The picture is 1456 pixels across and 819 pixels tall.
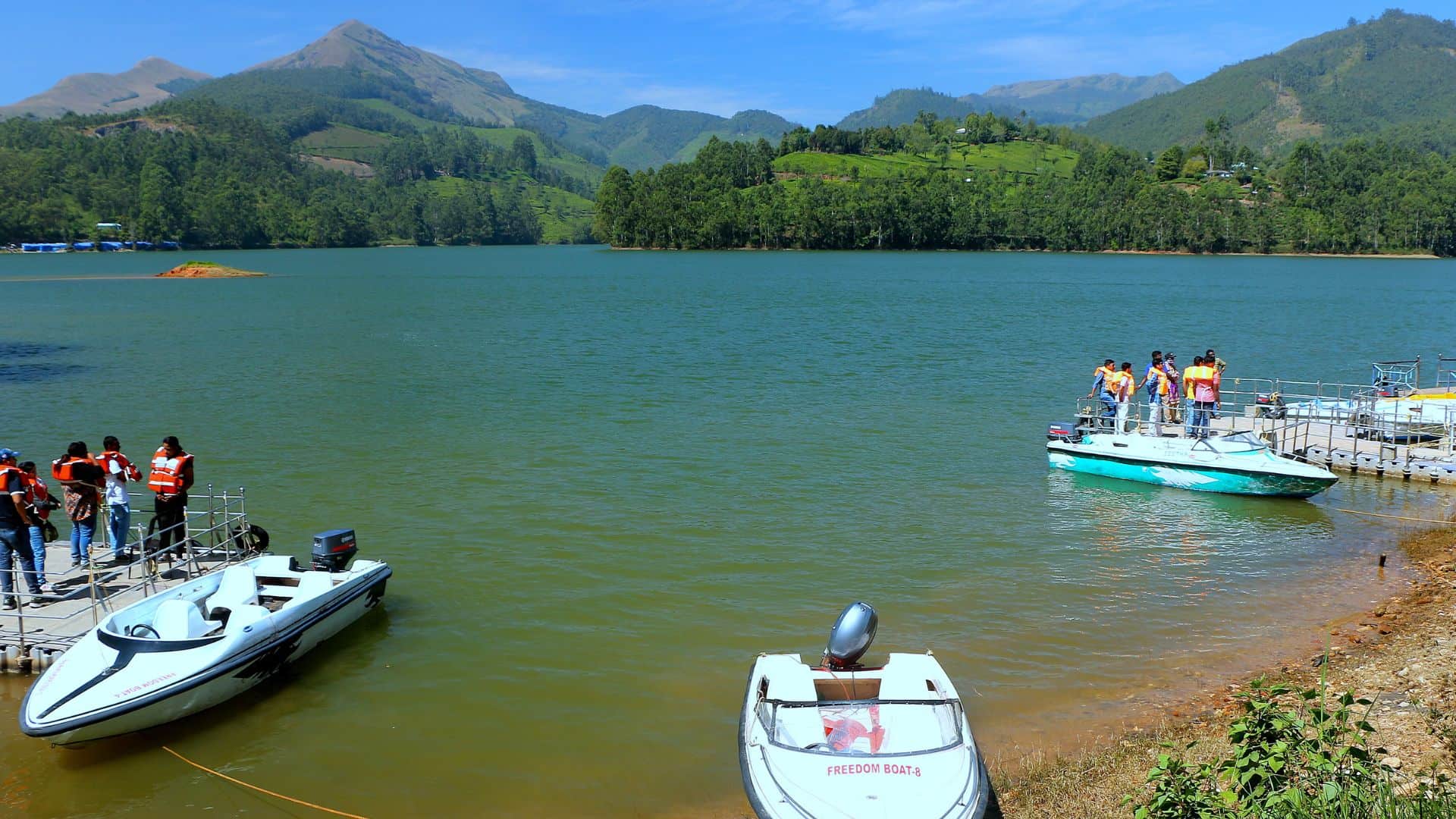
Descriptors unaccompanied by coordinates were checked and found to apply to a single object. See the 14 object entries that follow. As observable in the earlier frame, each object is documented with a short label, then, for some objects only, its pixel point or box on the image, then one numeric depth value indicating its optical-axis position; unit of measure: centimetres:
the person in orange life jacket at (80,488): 1510
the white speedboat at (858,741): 905
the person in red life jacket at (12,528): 1388
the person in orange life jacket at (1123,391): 2539
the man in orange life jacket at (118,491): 1575
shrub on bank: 664
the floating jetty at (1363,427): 2444
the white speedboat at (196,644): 1125
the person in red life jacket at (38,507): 1416
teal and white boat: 2261
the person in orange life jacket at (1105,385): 2630
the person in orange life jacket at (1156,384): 2592
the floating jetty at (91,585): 1312
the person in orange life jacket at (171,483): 1589
